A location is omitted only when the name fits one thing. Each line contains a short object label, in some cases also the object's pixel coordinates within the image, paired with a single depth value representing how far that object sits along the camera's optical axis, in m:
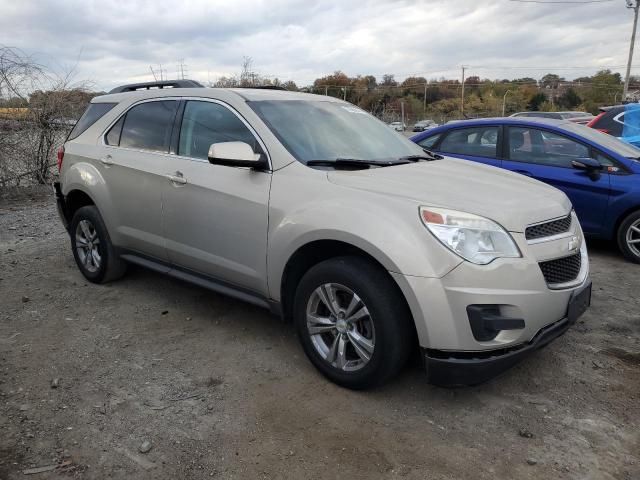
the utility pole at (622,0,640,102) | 30.72
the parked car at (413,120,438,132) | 44.58
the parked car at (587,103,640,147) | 8.17
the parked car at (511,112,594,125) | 18.82
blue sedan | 5.61
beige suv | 2.71
